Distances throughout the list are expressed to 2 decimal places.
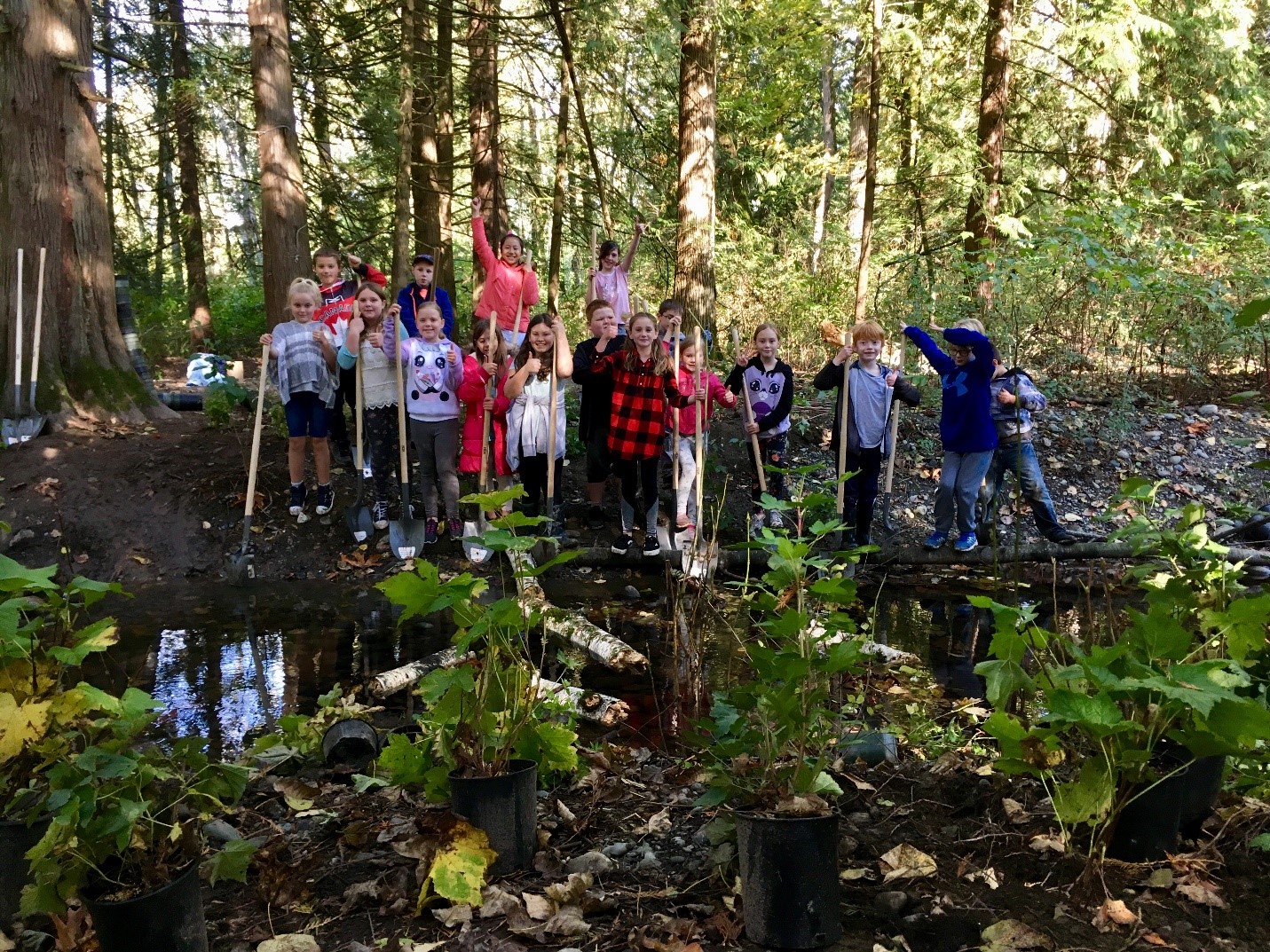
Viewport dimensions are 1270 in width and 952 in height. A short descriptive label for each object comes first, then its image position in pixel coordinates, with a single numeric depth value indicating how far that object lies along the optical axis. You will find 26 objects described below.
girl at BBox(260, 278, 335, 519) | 8.11
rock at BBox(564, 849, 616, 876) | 2.96
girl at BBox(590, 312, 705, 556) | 8.09
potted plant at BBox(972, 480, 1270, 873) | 2.41
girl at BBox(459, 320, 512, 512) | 8.02
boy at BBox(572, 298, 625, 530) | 8.24
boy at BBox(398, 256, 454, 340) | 8.66
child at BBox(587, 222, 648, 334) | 9.55
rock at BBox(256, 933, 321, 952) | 2.54
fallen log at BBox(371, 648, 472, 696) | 5.25
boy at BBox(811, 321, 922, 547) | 8.28
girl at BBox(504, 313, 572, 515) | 7.84
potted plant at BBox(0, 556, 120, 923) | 2.57
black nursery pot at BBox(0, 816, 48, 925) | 2.74
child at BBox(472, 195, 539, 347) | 9.12
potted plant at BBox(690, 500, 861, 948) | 2.45
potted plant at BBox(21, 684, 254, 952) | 2.33
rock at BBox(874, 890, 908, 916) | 2.62
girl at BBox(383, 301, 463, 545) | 8.12
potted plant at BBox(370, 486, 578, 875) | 2.80
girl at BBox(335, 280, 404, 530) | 8.17
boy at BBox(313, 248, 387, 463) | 8.59
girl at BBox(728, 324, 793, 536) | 8.57
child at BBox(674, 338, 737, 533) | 8.28
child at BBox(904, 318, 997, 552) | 8.12
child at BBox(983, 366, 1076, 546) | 8.33
